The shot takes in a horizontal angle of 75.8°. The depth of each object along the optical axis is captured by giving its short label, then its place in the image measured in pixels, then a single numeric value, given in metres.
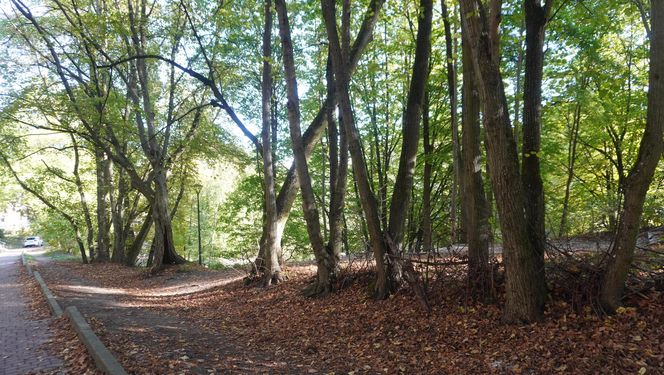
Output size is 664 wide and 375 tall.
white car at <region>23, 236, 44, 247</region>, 55.63
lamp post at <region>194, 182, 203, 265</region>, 24.11
